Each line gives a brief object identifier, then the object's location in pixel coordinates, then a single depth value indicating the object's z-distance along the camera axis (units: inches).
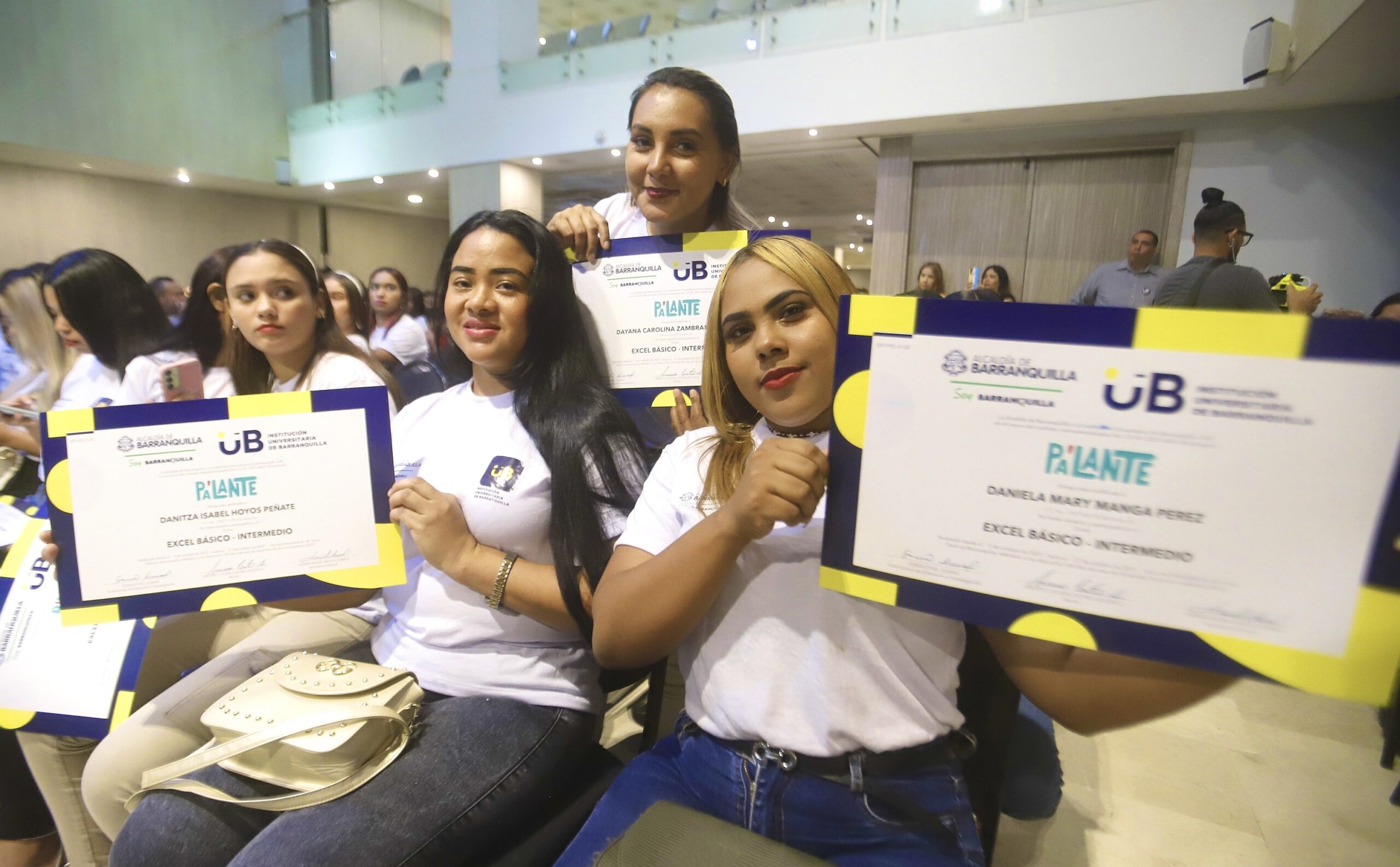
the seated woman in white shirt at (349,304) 120.6
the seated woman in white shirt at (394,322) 168.9
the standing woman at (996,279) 230.2
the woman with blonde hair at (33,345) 92.6
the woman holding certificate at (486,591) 38.1
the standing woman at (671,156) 57.9
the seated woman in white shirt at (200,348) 78.4
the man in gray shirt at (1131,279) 192.7
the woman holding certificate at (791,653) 33.8
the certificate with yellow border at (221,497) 41.6
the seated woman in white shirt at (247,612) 46.2
